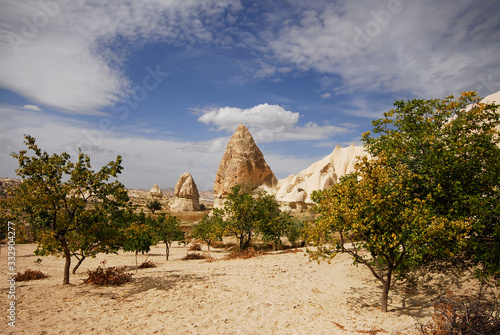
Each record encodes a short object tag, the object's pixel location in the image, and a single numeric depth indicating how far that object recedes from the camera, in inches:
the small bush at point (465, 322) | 258.1
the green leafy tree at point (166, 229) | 1109.6
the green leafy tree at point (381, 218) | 335.9
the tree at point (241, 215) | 952.3
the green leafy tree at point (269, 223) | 973.8
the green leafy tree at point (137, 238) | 503.1
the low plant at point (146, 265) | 797.9
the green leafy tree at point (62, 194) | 434.3
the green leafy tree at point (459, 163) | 379.3
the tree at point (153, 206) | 2956.2
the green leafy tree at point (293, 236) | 1257.4
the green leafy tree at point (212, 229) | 950.4
